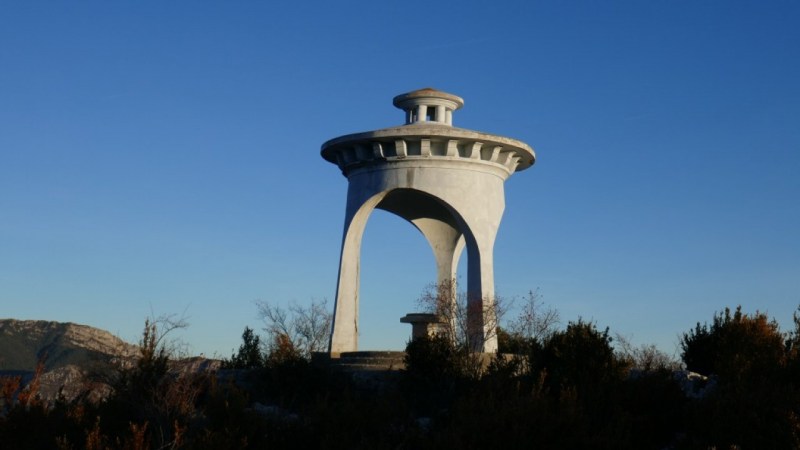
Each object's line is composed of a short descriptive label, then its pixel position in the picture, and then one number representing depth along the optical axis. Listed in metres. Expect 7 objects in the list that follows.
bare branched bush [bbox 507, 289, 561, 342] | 30.25
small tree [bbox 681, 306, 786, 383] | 20.16
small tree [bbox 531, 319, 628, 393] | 20.69
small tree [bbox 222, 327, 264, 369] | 31.70
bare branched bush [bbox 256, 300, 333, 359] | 37.59
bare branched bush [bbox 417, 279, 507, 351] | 25.66
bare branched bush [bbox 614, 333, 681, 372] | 35.48
